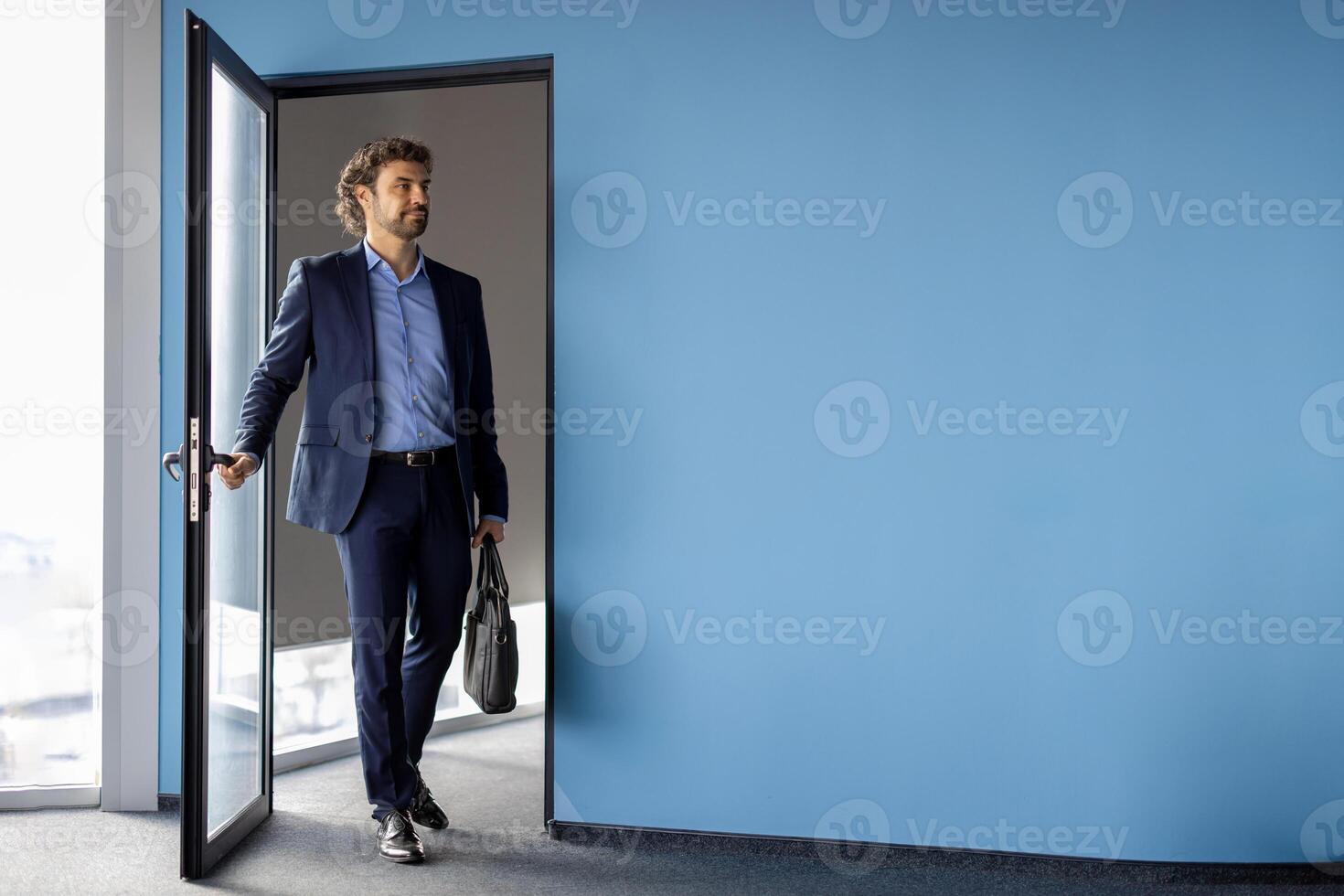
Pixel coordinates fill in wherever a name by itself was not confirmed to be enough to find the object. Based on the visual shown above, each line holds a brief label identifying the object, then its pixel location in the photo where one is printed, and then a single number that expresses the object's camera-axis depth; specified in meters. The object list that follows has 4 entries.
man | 2.34
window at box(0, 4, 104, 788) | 2.66
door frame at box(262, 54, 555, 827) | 2.51
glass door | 2.19
